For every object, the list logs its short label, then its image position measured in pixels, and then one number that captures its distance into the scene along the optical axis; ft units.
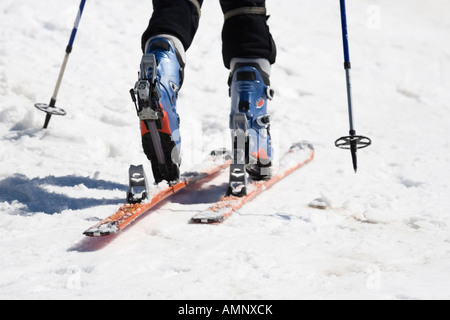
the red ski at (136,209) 15.78
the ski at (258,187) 17.94
